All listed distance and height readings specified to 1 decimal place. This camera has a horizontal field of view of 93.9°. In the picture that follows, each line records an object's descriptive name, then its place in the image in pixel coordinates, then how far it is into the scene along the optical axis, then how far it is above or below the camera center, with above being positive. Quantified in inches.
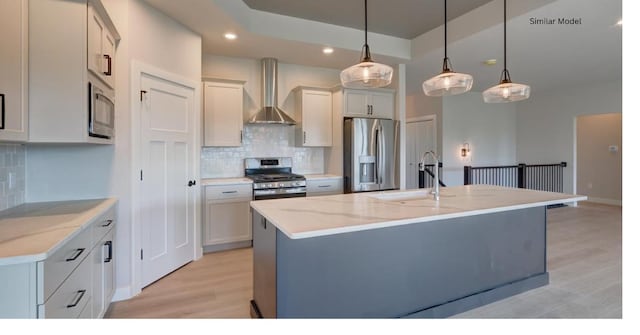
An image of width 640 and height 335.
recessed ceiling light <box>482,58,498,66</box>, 176.2 +63.1
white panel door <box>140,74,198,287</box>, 108.7 -4.1
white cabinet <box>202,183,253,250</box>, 145.0 -23.7
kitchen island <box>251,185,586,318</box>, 69.6 -23.8
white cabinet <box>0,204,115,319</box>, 46.9 -21.3
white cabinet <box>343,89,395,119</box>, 175.9 +38.9
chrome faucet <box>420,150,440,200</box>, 99.3 -6.0
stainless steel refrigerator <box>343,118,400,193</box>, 171.3 +7.9
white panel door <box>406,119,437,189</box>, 283.8 +24.0
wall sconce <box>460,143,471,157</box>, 276.8 +15.8
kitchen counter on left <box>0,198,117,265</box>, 47.8 -12.3
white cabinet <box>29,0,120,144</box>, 69.5 +23.5
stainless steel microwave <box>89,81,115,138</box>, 76.8 +15.5
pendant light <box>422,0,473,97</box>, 100.7 +29.3
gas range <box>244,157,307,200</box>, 154.1 -6.8
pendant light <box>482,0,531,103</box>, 112.8 +28.9
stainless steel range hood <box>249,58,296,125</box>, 166.3 +42.2
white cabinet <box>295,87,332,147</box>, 175.0 +29.9
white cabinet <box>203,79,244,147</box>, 153.8 +28.7
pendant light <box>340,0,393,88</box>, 92.0 +29.5
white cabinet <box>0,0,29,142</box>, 61.8 +20.7
